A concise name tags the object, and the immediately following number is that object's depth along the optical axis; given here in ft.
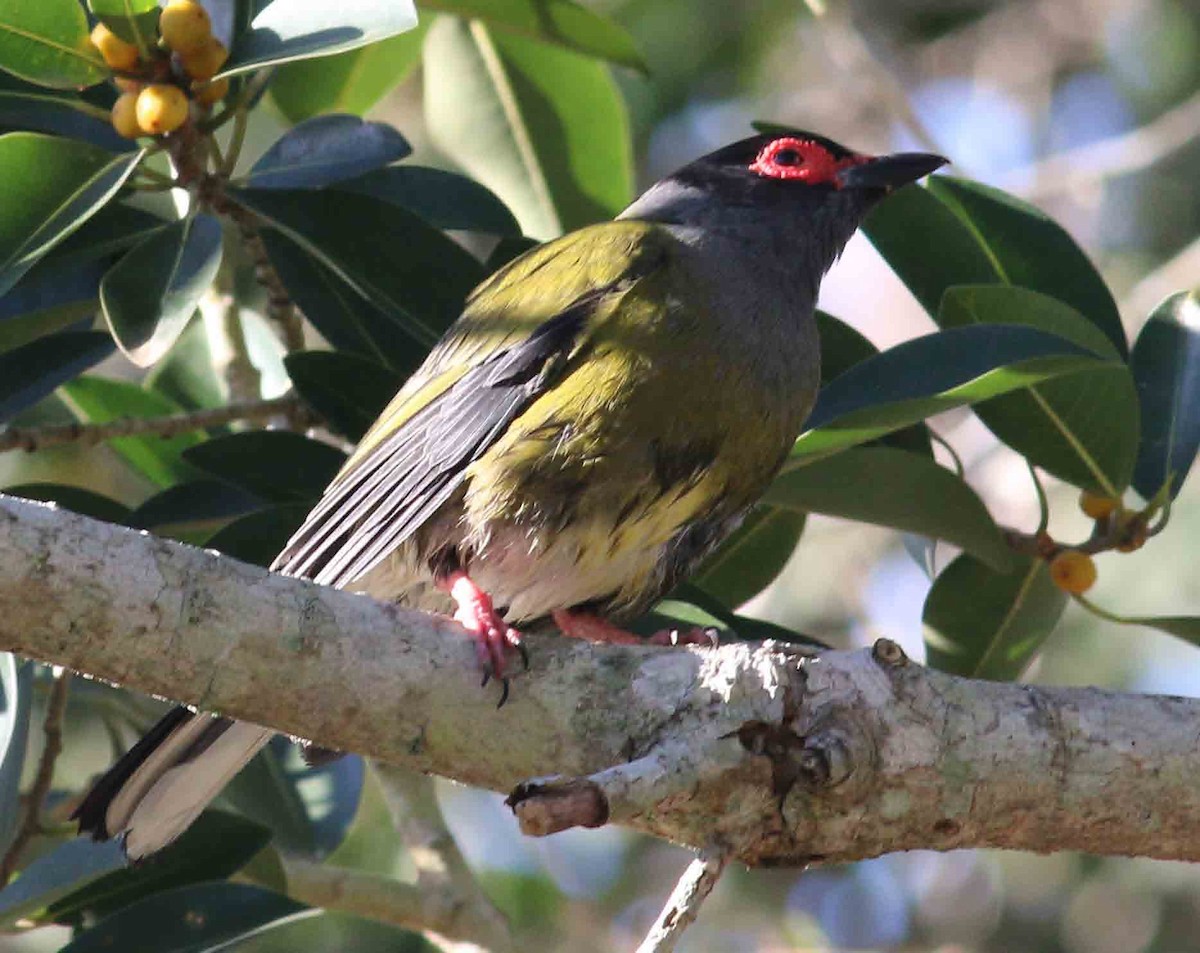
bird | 22.39
